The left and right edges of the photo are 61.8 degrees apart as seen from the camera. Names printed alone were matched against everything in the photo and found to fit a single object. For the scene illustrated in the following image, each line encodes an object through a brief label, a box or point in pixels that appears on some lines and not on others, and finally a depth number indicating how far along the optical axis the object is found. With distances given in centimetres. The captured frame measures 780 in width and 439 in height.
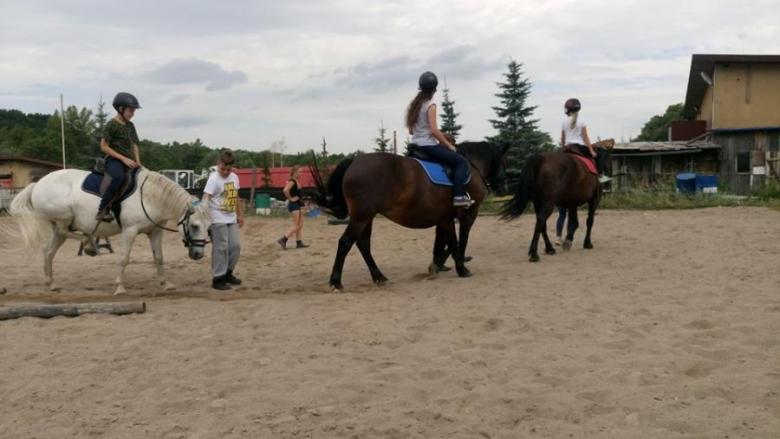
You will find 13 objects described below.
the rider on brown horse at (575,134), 1095
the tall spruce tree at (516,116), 3003
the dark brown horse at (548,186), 1045
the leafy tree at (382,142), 3168
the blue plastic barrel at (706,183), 2142
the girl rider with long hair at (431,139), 845
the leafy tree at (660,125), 6211
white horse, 833
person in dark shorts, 1368
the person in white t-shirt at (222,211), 851
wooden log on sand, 662
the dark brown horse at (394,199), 809
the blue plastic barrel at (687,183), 2166
